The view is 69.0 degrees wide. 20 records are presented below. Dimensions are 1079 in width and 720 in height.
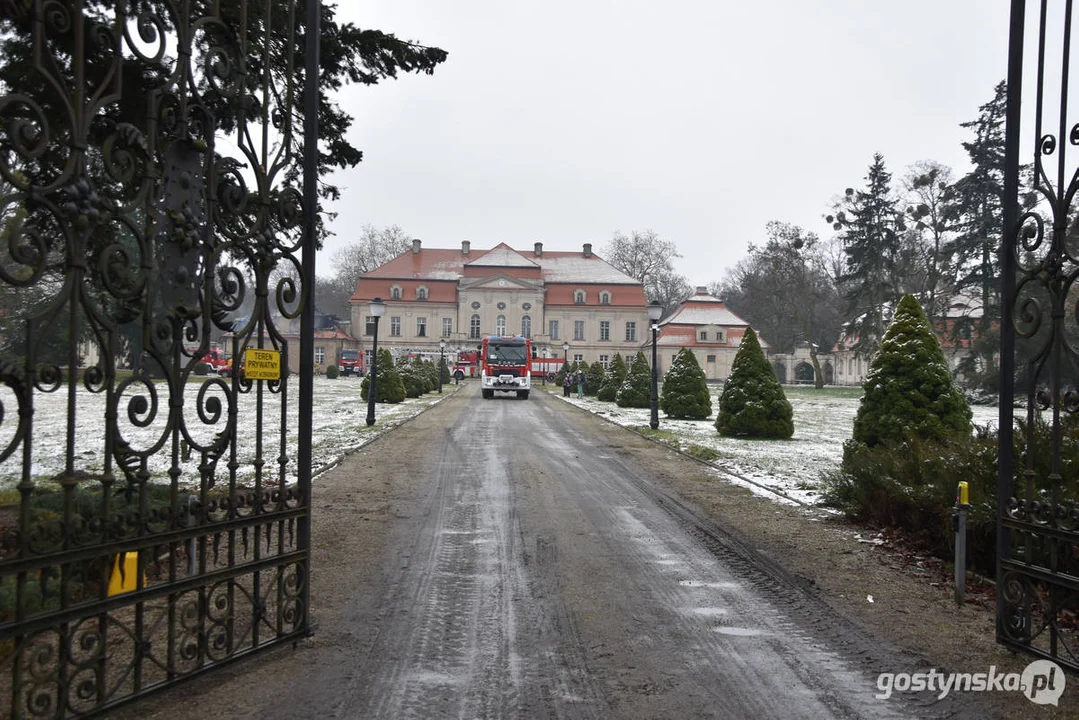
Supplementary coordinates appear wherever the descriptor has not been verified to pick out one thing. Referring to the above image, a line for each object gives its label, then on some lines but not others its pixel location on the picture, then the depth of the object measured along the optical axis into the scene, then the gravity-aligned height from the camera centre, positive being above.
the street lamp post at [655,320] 21.53 +1.16
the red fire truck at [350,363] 74.06 -0.53
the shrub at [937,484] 6.46 -1.15
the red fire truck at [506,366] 40.16 -0.36
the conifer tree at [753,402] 19.19 -0.97
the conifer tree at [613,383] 39.22 -1.15
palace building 84.06 +5.79
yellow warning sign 4.31 -0.04
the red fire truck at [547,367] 64.75 -0.61
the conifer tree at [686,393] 26.08 -1.08
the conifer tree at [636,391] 33.62 -1.30
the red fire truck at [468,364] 67.97 -0.47
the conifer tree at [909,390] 11.34 -0.38
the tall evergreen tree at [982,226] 37.97 +6.97
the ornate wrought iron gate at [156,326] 3.13 +0.14
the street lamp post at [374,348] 21.09 +0.30
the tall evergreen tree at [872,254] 47.69 +6.94
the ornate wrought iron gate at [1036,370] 4.27 -0.02
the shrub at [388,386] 31.83 -1.17
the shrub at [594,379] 46.88 -1.10
